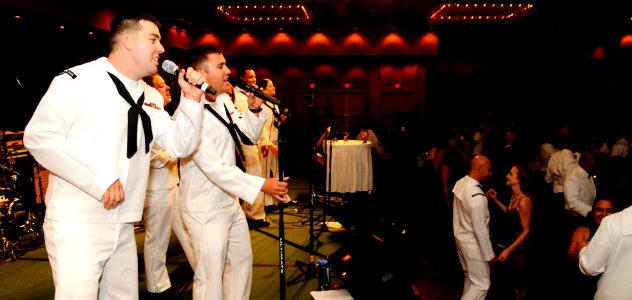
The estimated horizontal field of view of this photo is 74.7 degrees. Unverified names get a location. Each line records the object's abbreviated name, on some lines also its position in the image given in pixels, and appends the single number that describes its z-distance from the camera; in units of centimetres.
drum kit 512
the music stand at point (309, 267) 404
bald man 346
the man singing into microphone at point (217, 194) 253
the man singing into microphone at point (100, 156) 161
